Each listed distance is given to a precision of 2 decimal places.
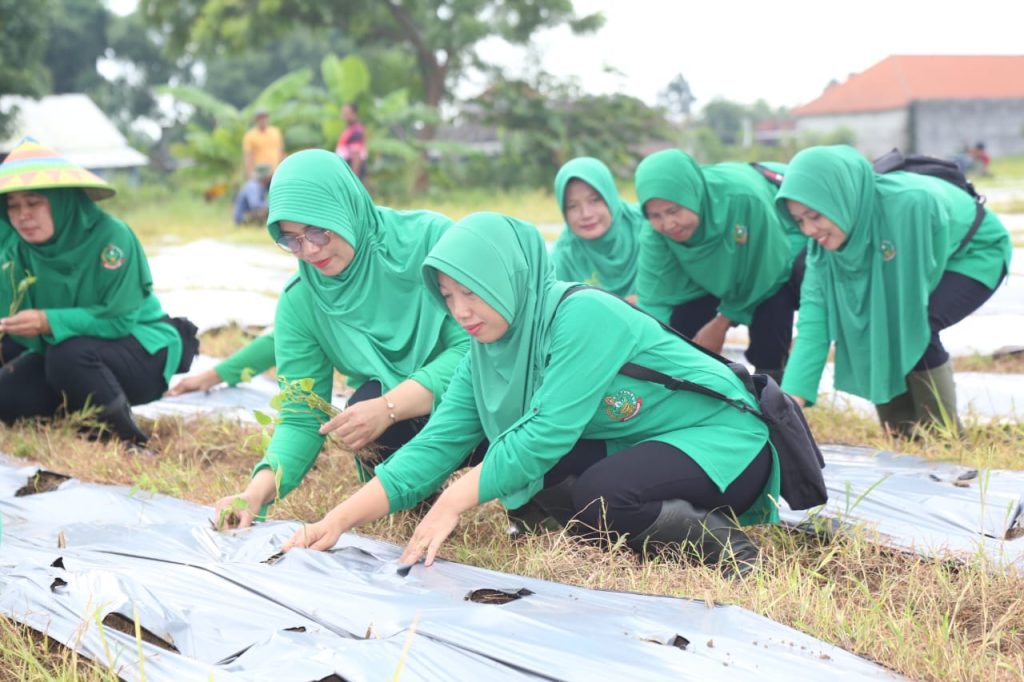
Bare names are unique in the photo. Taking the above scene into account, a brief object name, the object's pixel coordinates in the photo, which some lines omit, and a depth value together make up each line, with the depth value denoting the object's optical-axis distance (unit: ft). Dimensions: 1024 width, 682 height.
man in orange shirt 40.14
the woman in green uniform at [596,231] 14.02
